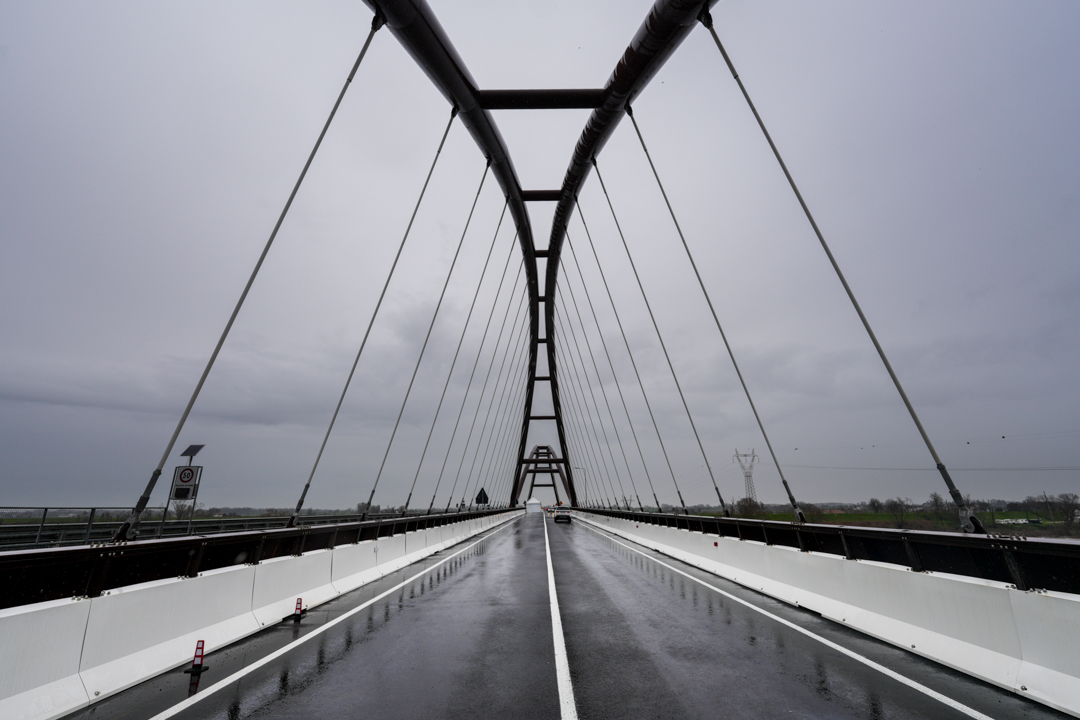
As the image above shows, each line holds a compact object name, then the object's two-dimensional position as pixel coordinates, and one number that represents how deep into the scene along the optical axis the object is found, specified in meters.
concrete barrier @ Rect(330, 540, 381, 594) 10.52
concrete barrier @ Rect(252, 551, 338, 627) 7.62
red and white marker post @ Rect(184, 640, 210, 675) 5.42
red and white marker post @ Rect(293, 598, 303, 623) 7.85
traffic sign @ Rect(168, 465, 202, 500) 14.88
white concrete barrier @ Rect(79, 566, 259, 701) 4.95
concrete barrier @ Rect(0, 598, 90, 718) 4.16
